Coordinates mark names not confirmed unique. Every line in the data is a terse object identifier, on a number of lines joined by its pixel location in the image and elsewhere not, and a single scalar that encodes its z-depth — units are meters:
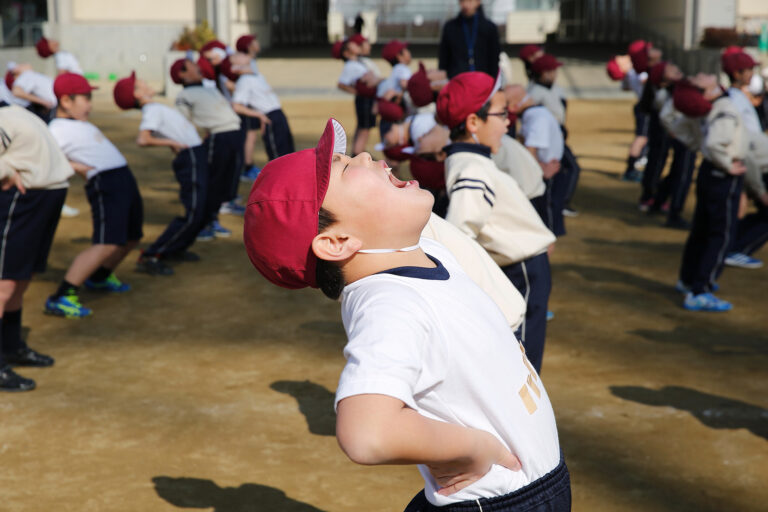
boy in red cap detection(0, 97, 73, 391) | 5.31
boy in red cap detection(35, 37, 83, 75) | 12.77
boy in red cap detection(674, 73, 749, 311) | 6.66
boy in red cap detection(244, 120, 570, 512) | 1.56
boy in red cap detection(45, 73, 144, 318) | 6.73
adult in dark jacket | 8.95
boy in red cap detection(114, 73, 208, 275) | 7.72
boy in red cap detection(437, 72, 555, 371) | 3.67
